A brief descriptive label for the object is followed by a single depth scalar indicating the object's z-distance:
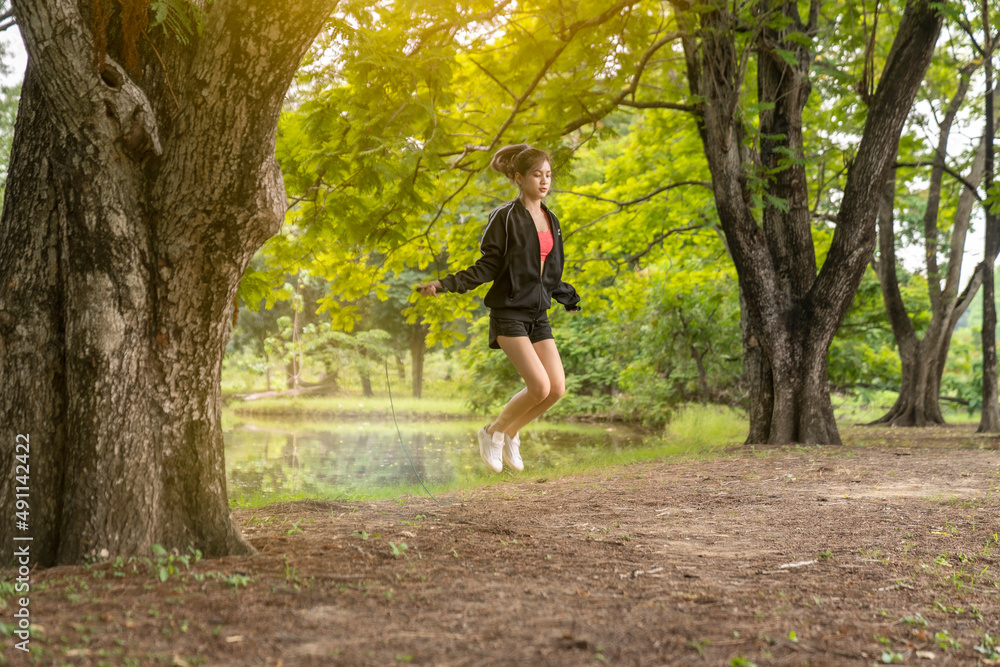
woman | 4.64
